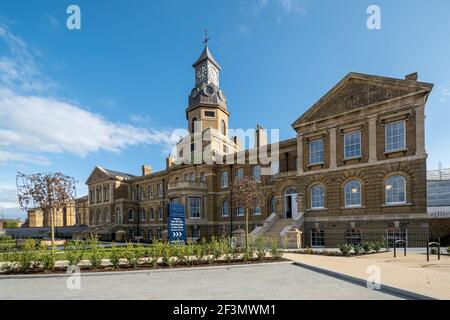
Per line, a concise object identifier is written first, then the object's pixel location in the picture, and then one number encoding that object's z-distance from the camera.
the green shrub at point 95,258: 11.74
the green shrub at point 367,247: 16.97
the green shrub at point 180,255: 12.69
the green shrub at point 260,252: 13.60
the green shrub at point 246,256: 13.41
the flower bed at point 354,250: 16.38
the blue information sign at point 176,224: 17.38
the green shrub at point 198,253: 12.91
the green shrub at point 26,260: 11.42
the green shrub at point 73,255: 11.73
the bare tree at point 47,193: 19.81
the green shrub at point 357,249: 16.61
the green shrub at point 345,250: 16.22
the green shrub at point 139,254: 12.33
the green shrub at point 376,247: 17.19
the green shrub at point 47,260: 11.64
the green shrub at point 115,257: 11.78
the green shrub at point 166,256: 12.22
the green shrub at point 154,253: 12.07
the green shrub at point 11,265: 11.56
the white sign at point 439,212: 24.23
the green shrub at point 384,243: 18.00
